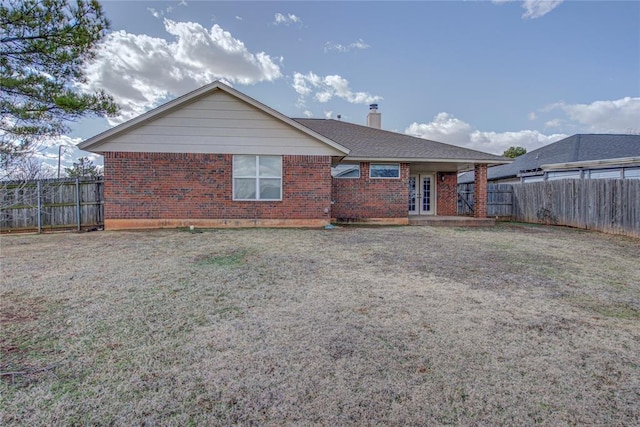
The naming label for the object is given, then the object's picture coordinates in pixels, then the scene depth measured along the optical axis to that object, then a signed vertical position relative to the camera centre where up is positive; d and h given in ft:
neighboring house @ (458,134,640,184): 51.47 +8.69
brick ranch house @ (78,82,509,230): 33.78 +4.30
